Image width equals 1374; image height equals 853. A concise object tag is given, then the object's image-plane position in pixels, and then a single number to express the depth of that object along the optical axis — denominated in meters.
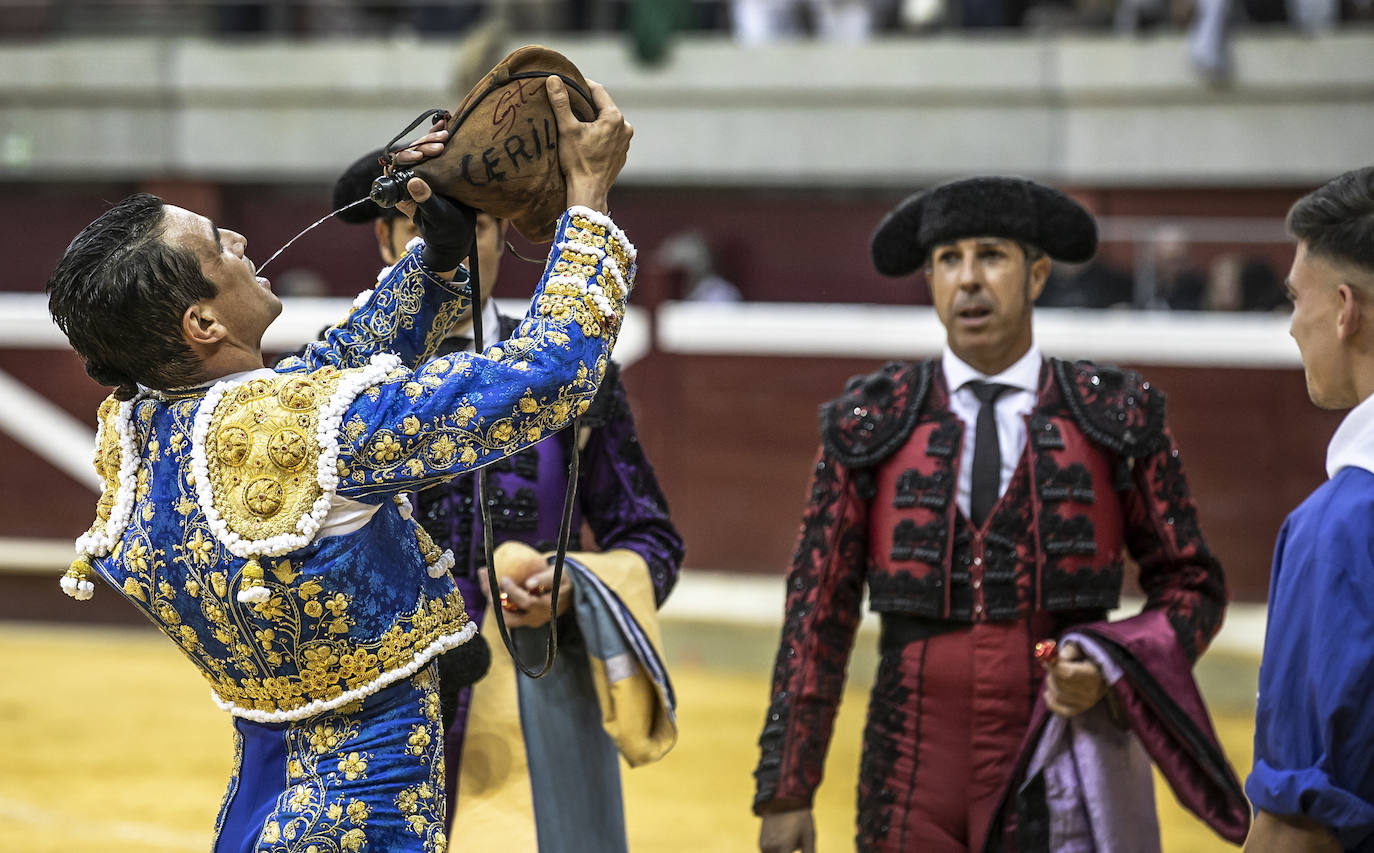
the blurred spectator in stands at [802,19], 22.75
